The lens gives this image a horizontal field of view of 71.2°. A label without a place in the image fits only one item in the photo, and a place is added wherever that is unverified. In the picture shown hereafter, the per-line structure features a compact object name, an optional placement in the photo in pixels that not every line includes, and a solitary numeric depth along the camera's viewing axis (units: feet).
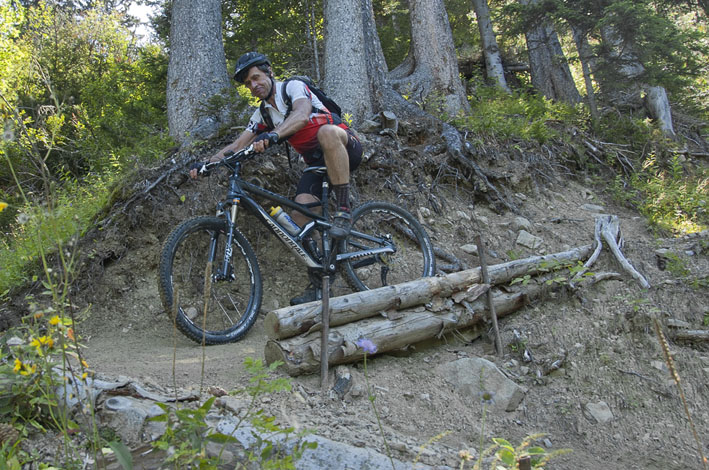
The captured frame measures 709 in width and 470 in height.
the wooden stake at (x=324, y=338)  11.02
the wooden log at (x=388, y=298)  11.50
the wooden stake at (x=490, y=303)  13.61
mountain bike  14.08
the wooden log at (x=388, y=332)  11.29
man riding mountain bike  14.99
